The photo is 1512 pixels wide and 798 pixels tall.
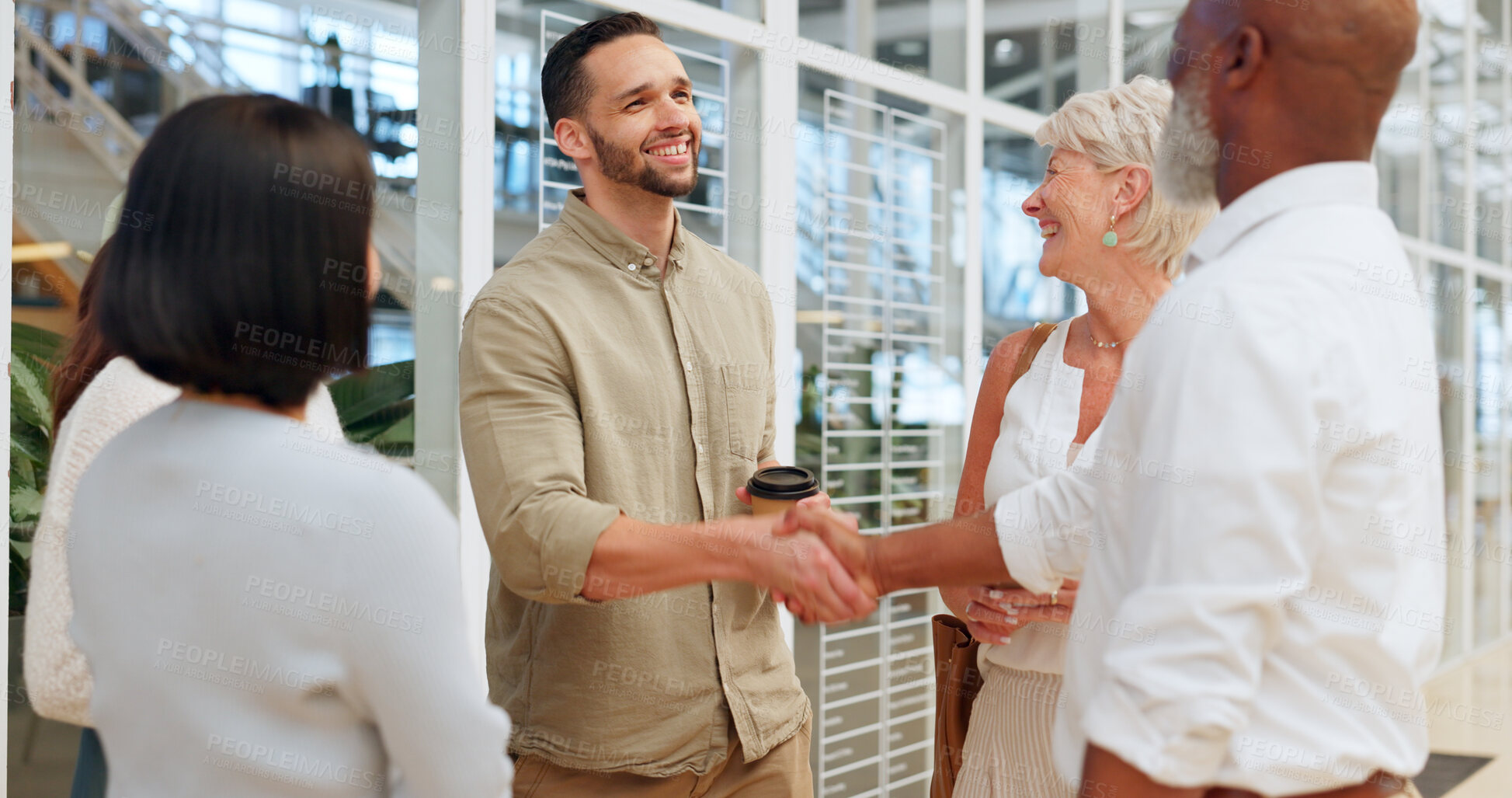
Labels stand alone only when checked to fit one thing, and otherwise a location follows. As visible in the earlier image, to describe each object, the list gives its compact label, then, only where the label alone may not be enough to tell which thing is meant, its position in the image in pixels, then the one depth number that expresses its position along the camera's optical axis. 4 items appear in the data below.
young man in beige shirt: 1.62
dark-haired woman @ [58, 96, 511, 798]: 0.94
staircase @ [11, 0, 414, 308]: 1.95
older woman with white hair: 1.79
